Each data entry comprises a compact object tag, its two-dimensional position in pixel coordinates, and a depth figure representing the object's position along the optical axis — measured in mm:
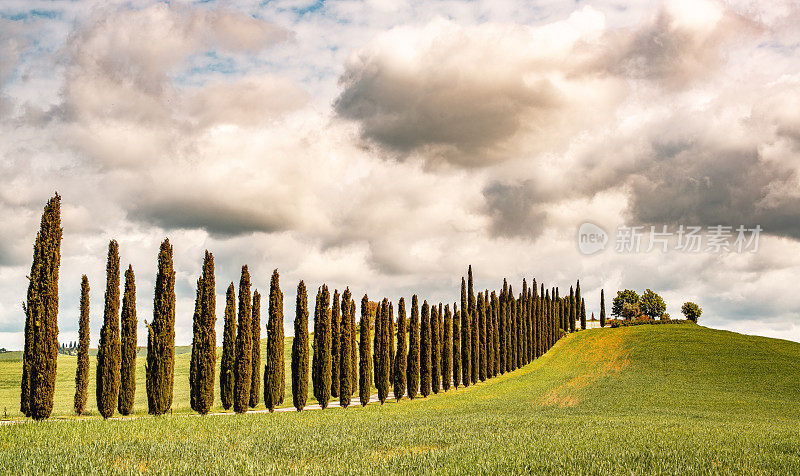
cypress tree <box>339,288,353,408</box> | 41500
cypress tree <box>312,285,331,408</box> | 38719
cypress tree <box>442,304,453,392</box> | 54669
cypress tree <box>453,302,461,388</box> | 57706
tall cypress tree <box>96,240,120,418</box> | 31516
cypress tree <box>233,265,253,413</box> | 33188
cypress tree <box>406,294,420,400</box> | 49250
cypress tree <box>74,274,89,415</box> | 40719
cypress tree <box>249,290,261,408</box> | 42812
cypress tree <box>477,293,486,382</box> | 62184
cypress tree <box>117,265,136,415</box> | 30875
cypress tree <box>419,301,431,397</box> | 50594
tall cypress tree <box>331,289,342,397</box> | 43438
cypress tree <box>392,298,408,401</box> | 48688
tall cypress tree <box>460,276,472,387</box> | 58750
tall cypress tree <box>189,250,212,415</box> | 30094
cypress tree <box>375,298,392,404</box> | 46188
